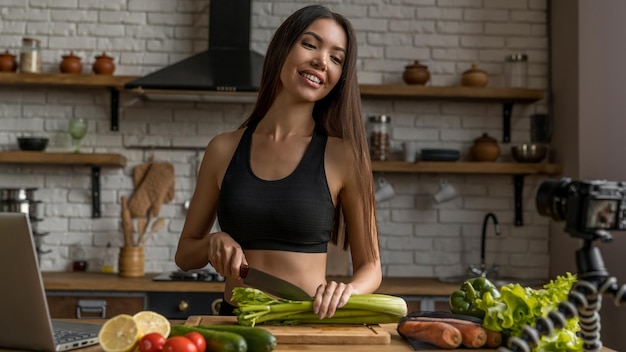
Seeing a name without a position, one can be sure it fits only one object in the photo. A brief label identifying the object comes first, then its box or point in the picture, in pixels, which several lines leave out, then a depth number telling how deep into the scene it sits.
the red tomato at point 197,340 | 1.57
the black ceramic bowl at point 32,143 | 4.44
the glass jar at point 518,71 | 4.71
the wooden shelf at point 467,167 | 4.51
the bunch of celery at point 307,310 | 1.87
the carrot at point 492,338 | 1.77
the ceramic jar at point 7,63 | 4.49
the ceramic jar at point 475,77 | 4.61
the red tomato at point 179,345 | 1.50
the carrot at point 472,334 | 1.75
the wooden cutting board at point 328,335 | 1.79
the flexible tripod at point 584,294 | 1.29
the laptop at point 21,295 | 1.55
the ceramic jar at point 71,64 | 4.50
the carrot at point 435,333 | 1.75
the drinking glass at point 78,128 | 4.50
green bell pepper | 1.89
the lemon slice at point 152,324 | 1.62
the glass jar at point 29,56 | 4.47
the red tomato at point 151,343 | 1.53
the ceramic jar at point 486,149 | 4.62
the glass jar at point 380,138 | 4.58
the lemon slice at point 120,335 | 1.56
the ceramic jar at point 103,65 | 4.50
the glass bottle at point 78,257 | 4.57
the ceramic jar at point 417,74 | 4.59
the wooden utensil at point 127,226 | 4.50
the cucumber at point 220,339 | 1.57
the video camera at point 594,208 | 1.27
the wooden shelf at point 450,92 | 4.50
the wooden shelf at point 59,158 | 4.38
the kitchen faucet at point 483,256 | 4.48
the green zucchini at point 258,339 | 1.62
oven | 4.01
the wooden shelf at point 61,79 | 4.40
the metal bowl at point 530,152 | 4.62
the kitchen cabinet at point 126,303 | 4.02
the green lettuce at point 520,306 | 1.70
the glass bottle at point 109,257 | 4.64
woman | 2.33
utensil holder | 4.37
